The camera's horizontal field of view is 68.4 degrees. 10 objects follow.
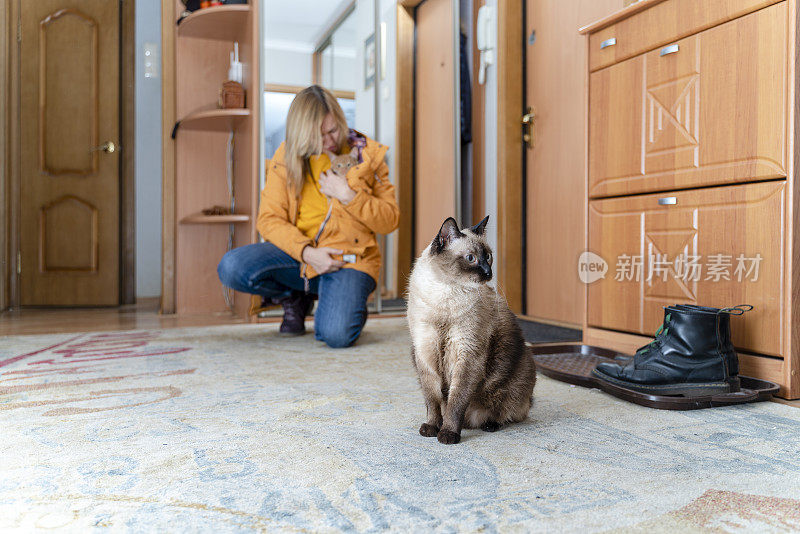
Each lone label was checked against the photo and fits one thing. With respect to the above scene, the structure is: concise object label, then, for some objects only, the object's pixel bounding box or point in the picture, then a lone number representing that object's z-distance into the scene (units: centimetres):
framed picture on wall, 353
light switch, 456
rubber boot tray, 144
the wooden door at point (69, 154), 439
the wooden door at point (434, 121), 402
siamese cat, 120
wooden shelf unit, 364
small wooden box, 346
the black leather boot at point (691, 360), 150
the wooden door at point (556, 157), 309
